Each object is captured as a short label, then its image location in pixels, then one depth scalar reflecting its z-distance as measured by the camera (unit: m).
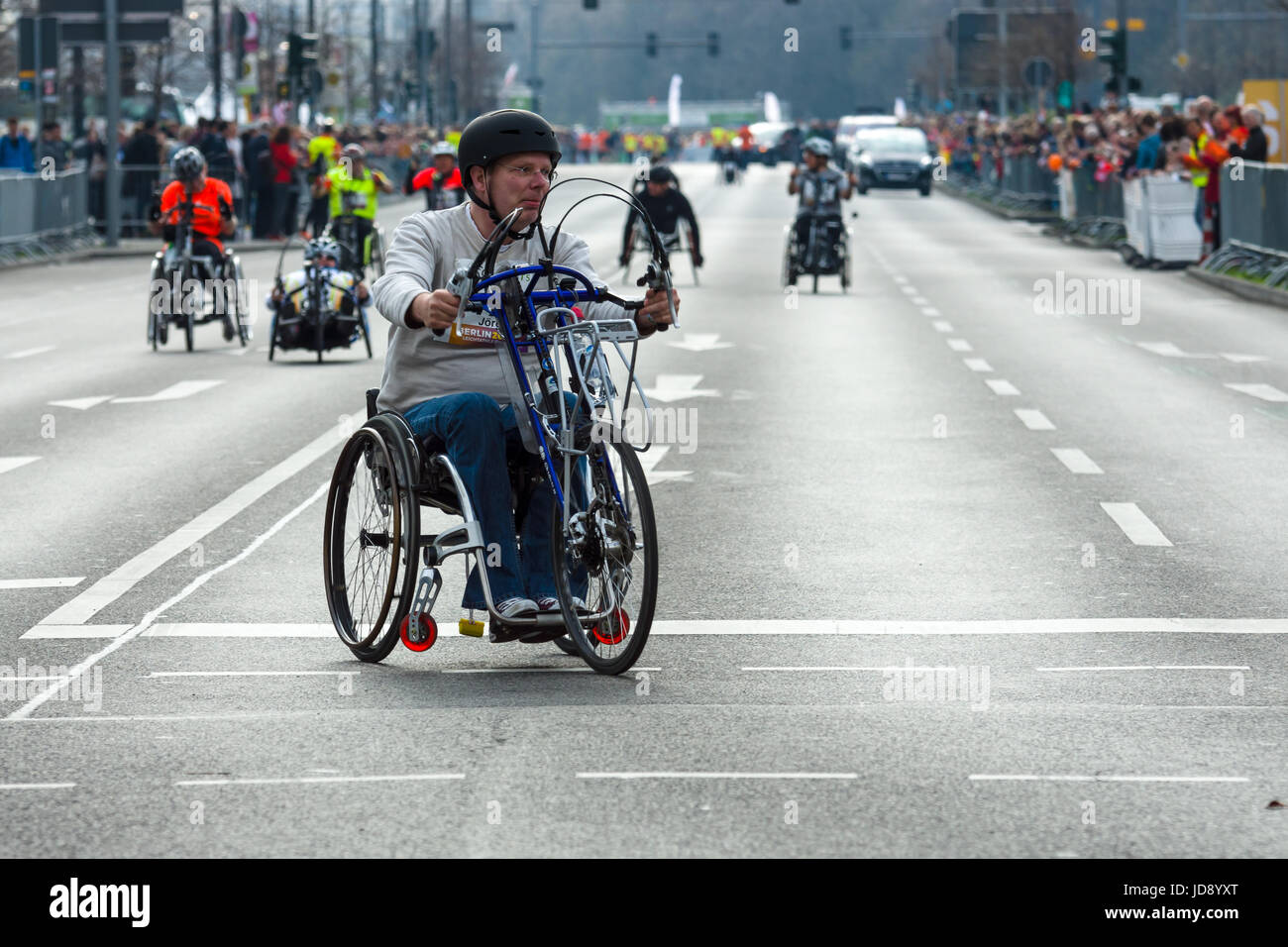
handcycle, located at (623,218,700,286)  26.92
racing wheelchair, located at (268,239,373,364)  18.05
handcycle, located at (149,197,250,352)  19.03
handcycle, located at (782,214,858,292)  26.23
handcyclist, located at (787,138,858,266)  25.98
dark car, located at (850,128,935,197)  66.50
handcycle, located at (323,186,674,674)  6.43
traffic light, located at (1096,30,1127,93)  41.31
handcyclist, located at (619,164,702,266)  27.17
